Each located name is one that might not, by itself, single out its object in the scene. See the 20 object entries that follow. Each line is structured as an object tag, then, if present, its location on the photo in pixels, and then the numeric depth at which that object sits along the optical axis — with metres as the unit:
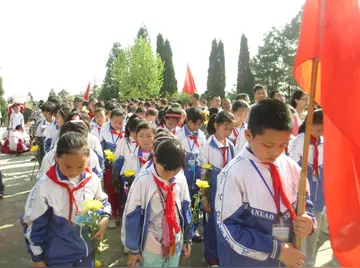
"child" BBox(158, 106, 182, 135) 5.46
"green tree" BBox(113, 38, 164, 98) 44.25
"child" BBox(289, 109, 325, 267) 3.71
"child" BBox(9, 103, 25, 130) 11.36
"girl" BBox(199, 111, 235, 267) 3.96
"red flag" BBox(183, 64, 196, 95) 10.92
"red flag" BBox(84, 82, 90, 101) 15.89
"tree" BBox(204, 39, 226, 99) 50.97
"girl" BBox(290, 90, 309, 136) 5.69
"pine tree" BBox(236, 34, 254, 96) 43.75
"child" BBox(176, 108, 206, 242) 4.80
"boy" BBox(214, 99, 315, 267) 1.78
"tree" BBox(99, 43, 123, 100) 55.91
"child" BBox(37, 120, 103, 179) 3.68
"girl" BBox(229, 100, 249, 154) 5.37
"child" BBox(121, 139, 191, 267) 2.56
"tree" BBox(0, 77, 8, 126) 20.19
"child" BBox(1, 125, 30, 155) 11.70
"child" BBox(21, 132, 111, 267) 2.36
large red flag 1.82
